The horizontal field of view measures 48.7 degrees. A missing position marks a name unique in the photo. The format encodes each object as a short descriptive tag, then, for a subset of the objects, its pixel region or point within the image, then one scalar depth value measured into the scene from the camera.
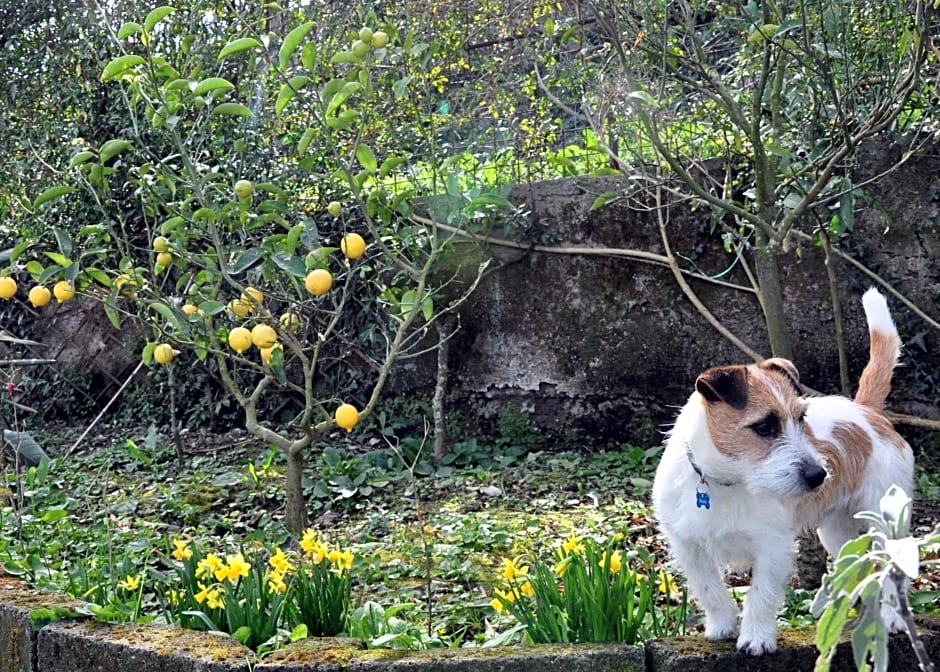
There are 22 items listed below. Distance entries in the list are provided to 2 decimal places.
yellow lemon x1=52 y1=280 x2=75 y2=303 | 4.31
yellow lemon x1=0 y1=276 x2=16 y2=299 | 4.46
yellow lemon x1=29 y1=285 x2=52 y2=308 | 4.42
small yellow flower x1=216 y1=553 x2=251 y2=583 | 3.28
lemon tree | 4.12
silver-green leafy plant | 1.59
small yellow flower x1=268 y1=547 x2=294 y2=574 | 3.30
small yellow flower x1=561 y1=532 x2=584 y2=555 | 3.37
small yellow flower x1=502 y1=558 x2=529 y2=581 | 3.33
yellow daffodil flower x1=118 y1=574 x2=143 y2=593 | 3.62
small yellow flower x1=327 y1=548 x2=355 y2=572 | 3.41
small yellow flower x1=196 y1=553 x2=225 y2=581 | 3.29
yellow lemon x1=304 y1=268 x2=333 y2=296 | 4.01
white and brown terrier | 3.06
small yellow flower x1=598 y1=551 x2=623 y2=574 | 3.24
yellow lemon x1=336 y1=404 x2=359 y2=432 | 4.32
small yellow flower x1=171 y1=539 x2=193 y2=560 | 3.52
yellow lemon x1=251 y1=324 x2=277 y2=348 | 4.12
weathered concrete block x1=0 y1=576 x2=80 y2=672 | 3.55
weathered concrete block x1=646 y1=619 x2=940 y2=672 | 2.98
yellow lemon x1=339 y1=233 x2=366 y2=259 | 4.12
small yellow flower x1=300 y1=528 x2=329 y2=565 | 3.40
